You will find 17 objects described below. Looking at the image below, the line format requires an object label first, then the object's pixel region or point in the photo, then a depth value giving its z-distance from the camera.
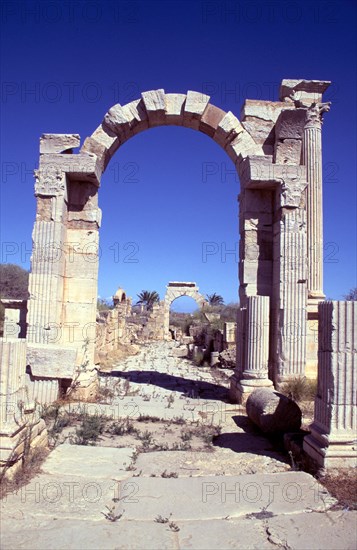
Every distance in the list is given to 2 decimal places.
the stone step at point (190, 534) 2.91
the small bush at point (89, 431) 5.12
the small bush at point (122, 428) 5.58
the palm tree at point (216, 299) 44.03
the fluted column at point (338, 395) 4.08
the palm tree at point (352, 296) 21.88
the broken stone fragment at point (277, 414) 5.52
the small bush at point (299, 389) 7.27
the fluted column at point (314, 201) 10.84
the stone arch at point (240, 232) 7.55
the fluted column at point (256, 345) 7.45
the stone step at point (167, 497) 3.36
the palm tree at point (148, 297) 45.09
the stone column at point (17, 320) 7.86
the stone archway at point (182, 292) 30.08
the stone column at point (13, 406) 3.82
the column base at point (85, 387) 7.30
